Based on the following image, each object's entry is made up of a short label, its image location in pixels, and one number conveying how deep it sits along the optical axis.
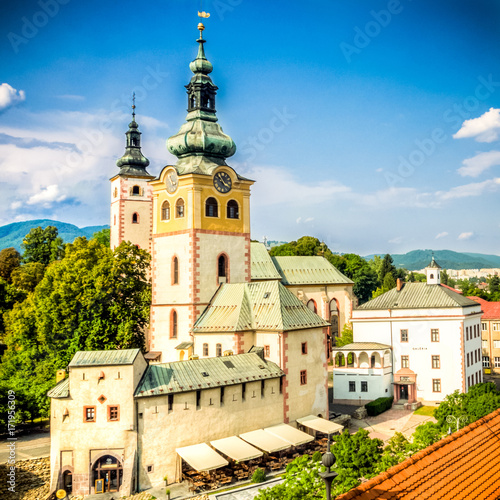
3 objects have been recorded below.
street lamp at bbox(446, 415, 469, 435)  28.73
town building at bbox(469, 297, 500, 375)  65.19
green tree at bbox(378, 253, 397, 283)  107.06
